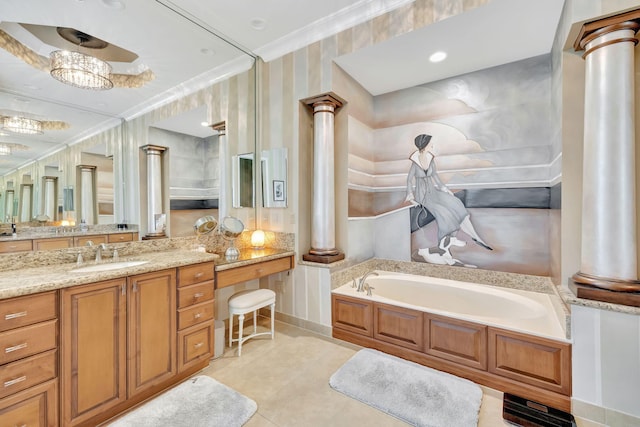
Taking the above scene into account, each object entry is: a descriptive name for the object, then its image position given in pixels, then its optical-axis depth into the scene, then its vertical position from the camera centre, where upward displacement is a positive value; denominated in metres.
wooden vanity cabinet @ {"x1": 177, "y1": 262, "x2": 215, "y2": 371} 2.04 -0.80
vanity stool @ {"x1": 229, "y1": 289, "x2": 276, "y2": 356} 2.44 -0.84
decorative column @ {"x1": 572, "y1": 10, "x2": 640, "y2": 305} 1.63 +0.29
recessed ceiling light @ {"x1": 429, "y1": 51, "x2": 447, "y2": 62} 2.64 +1.57
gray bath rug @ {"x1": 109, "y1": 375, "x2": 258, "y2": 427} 1.65 -1.29
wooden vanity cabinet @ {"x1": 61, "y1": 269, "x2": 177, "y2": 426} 1.53 -0.83
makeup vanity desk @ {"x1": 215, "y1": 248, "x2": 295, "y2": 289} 2.34 -0.51
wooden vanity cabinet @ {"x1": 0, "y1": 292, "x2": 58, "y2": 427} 1.32 -0.76
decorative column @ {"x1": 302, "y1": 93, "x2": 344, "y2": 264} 2.89 +0.36
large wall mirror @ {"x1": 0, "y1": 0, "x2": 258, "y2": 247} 1.81 +0.85
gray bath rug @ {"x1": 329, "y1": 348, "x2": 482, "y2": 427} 1.71 -1.29
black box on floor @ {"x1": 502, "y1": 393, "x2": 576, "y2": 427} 1.66 -1.31
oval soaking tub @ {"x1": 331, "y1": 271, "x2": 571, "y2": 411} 1.85 -0.97
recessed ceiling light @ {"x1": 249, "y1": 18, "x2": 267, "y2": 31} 2.61 +1.88
